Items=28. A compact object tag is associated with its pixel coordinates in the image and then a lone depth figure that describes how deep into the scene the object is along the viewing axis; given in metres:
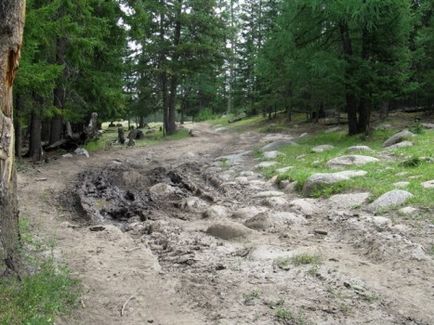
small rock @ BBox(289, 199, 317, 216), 8.48
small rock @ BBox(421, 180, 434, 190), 8.34
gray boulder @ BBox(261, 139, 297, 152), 18.12
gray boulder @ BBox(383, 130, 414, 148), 15.09
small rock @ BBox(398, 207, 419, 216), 7.34
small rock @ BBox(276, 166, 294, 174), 12.22
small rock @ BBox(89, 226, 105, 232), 7.64
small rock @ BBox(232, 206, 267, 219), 8.42
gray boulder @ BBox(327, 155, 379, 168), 11.77
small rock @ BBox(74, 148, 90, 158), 17.33
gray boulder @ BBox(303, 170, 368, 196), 9.84
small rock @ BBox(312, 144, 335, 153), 15.65
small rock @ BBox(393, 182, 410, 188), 8.70
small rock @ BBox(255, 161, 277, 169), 13.86
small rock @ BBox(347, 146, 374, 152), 14.00
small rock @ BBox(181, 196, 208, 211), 9.36
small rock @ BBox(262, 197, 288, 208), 9.13
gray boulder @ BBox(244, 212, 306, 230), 7.62
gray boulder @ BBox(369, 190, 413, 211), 7.87
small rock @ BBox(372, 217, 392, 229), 7.05
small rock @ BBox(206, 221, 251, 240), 7.11
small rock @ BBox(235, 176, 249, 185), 11.90
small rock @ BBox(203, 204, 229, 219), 8.63
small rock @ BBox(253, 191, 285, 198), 10.10
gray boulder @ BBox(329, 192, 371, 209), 8.49
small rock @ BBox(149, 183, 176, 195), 10.59
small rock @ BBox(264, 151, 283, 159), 15.69
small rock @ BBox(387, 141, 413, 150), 13.95
